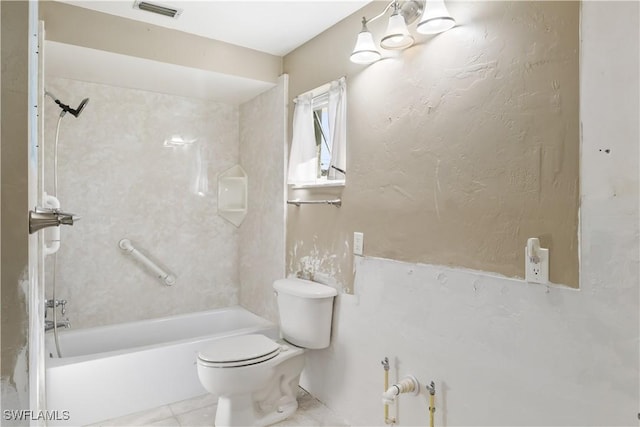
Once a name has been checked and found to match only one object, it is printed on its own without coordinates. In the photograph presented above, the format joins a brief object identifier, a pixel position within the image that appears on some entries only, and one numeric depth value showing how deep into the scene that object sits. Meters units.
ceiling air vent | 2.26
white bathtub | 2.22
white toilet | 2.12
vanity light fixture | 1.63
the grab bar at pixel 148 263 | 3.09
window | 2.54
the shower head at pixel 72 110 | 2.37
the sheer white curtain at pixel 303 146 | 2.62
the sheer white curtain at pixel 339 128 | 2.34
